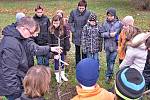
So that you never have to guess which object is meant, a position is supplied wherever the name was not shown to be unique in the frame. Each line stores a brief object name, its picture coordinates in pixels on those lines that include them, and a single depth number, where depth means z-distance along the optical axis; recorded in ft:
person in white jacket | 7.35
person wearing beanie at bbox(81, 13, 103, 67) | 10.03
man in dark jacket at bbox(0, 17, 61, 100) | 6.13
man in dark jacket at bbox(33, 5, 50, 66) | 10.45
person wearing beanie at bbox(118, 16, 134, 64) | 9.20
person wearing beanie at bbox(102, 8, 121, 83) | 9.94
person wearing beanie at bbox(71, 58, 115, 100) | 4.68
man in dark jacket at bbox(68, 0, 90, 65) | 10.89
